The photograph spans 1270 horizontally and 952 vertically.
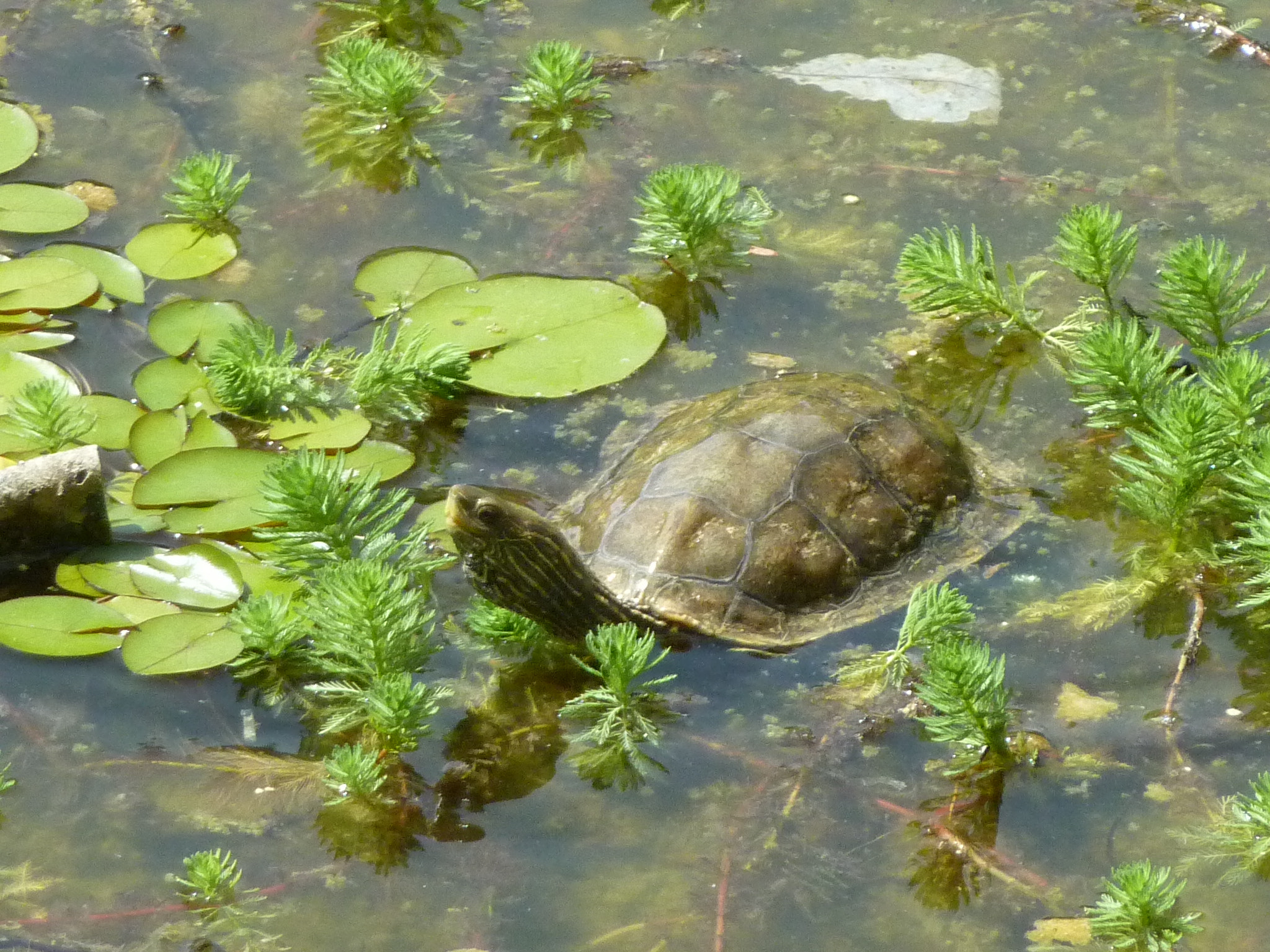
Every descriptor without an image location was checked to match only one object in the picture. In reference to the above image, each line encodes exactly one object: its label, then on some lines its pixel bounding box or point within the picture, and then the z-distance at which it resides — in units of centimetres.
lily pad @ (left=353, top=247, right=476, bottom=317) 867
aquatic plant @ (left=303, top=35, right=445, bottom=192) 987
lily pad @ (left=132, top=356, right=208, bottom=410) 795
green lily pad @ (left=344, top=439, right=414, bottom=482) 773
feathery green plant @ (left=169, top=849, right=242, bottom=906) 553
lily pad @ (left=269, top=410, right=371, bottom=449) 783
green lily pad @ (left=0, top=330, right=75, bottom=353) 815
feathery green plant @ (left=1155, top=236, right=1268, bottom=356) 748
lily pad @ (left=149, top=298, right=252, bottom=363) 821
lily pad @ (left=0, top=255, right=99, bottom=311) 841
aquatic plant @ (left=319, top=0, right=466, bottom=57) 1099
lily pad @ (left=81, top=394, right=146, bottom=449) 770
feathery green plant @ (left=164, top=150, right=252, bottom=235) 891
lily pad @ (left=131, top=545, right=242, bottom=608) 689
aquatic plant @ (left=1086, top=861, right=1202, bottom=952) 527
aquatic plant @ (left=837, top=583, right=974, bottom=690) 642
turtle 658
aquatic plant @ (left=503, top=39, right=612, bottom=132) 995
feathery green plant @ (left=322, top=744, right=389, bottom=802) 587
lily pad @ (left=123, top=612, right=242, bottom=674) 649
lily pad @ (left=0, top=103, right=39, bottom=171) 955
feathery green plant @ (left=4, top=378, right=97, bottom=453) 730
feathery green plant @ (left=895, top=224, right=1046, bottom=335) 822
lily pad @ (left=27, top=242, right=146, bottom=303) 862
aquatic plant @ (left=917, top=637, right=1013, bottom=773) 582
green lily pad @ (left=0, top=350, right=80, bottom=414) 787
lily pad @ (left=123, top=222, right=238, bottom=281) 886
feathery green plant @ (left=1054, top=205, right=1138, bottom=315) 786
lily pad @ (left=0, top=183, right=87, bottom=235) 901
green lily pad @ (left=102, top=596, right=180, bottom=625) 678
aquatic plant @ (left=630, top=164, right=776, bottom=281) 862
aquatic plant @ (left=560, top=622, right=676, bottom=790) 619
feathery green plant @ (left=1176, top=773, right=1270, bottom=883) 569
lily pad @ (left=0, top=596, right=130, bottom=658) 661
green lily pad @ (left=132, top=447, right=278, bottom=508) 735
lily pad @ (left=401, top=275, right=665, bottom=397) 823
